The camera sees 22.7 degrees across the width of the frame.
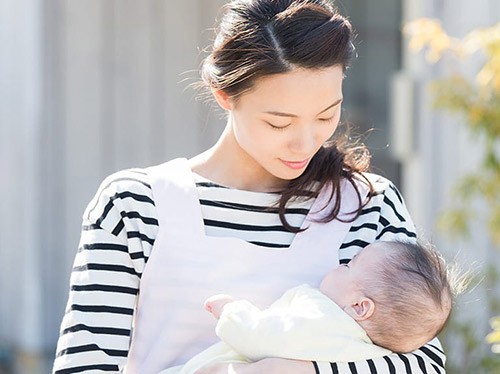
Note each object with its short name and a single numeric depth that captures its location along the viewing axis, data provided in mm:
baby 2299
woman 2398
